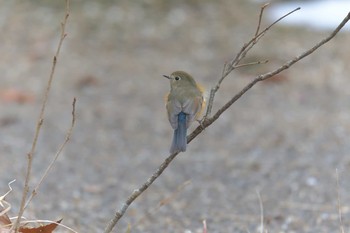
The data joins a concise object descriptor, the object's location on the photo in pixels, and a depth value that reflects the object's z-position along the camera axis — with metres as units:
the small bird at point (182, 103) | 5.60
